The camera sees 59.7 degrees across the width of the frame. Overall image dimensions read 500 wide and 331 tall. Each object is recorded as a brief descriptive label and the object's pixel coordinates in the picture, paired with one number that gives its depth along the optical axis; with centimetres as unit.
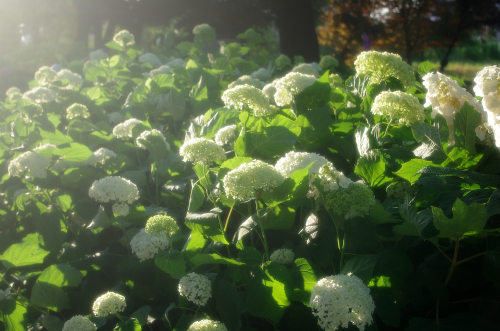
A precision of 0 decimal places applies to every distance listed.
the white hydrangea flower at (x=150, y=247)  163
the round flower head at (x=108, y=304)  145
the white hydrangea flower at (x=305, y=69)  282
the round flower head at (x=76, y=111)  274
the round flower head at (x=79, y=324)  147
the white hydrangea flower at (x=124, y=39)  405
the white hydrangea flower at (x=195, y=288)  136
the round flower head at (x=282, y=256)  135
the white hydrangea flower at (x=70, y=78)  378
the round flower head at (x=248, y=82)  258
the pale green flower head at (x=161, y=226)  146
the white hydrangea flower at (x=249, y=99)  174
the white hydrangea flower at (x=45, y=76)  349
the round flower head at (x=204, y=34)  420
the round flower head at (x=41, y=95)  308
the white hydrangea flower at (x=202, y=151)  150
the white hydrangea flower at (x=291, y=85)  177
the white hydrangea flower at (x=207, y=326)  124
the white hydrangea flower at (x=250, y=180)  123
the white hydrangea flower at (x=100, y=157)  221
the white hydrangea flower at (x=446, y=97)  133
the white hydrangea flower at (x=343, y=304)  107
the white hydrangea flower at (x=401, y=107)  144
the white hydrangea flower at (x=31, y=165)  212
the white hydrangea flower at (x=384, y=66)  176
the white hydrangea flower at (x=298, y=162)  134
